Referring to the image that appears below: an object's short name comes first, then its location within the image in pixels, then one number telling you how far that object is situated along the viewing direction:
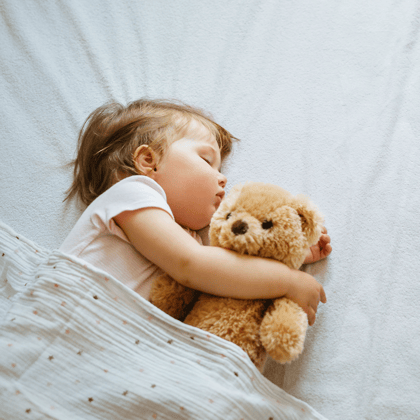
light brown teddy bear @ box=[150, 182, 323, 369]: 0.66
